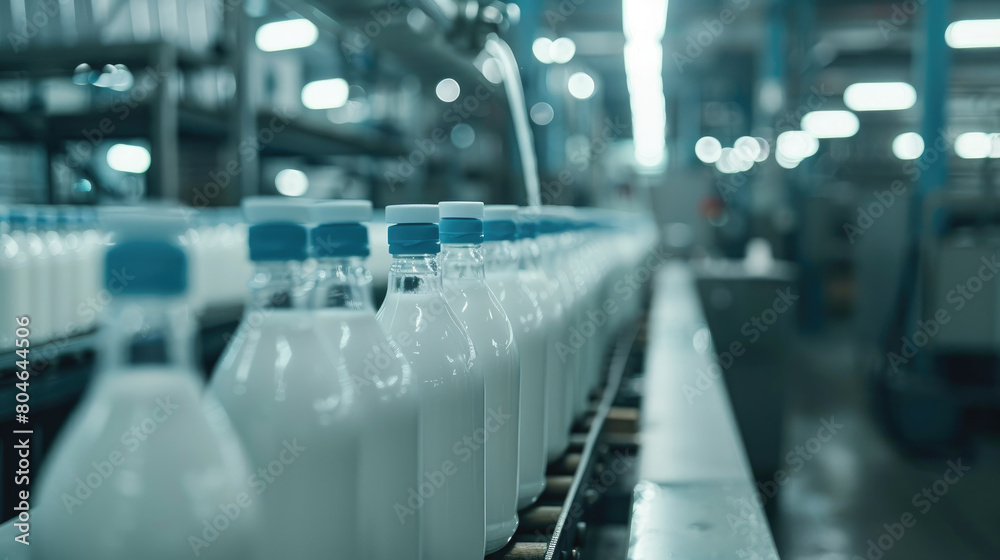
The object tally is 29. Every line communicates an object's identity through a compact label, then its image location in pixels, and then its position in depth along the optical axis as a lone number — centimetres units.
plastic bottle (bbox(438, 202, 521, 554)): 73
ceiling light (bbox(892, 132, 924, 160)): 1530
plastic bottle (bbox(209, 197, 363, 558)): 46
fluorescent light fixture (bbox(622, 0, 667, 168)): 335
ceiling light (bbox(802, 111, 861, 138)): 1385
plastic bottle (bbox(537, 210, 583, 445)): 104
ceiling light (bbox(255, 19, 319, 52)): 633
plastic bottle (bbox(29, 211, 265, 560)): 37
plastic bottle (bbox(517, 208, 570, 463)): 95
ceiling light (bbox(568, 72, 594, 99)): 583
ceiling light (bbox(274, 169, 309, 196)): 946
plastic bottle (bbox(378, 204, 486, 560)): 60
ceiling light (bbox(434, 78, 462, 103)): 731
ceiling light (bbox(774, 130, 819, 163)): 990
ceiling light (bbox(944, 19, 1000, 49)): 683
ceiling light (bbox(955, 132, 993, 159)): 1255
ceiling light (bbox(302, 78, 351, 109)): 898
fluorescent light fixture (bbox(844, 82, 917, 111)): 1140
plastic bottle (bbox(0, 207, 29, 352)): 192
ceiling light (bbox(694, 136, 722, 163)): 1518
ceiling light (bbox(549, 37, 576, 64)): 504
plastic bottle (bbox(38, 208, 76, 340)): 205
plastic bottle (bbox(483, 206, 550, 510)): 86
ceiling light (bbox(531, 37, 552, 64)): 313
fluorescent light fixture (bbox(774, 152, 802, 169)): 1224
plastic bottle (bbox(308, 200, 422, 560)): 49
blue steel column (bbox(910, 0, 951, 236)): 444
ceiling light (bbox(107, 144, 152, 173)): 489
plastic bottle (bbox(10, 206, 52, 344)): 198
